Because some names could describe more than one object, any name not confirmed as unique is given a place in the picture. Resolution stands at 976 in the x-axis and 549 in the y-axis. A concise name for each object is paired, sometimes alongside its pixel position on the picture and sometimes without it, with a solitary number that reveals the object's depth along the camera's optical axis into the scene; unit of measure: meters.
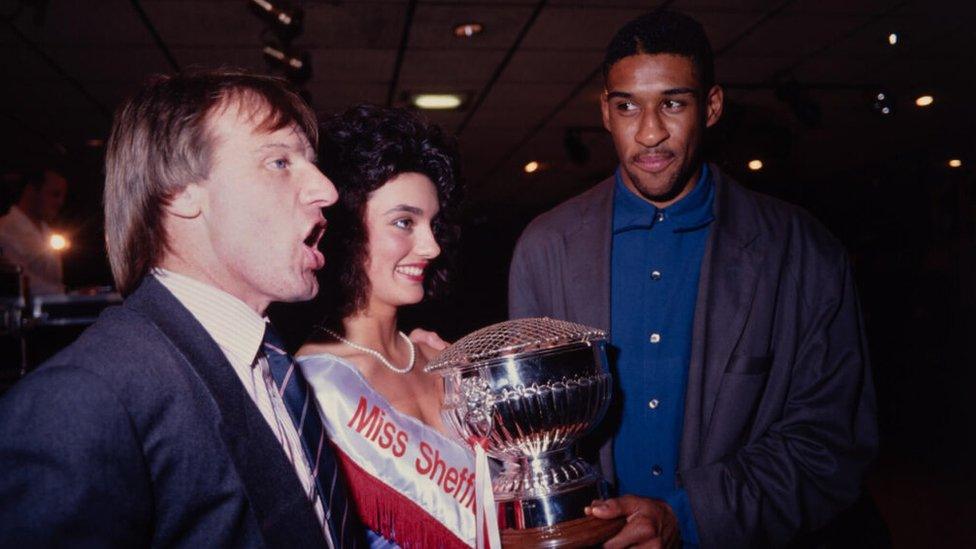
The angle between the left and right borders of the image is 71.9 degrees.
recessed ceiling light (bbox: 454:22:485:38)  4.75
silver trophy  1.18
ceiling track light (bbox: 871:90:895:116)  6.49
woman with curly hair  1.64
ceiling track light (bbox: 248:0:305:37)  4.04
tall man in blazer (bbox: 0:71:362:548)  0.82
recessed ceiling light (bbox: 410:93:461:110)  6.35
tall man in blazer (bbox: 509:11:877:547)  1.44
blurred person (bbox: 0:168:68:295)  4.79
